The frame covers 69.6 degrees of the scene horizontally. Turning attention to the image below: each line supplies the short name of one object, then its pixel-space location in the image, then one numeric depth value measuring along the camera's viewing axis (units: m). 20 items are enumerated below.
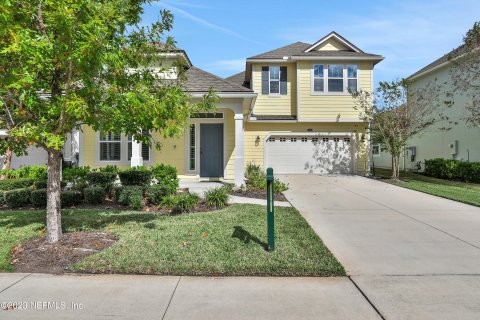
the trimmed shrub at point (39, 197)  8.61
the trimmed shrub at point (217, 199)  8.79
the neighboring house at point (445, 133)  17.52
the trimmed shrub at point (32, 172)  11.52
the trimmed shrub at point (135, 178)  10.17
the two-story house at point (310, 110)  17.70
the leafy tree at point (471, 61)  13.45
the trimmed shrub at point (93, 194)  9.09
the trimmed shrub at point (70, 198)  8.72
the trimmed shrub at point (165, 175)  10.52
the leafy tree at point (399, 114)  15.53
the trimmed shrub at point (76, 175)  10.43
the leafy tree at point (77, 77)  4.36
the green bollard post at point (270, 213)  5.14
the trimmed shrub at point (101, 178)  9.90
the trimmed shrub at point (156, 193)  9.09
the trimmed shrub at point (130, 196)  8.64
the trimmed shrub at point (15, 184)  9.92
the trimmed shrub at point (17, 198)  8.77
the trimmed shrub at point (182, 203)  8.15
